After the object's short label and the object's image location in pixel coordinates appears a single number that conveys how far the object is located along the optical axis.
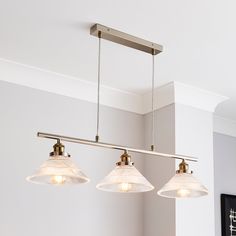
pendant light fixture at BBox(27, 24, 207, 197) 2.83
